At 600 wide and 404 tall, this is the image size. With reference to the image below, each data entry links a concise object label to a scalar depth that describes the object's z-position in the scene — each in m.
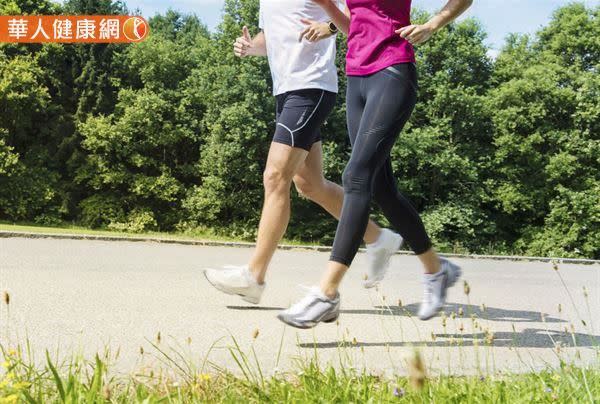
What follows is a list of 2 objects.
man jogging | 3.92
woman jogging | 3.38
